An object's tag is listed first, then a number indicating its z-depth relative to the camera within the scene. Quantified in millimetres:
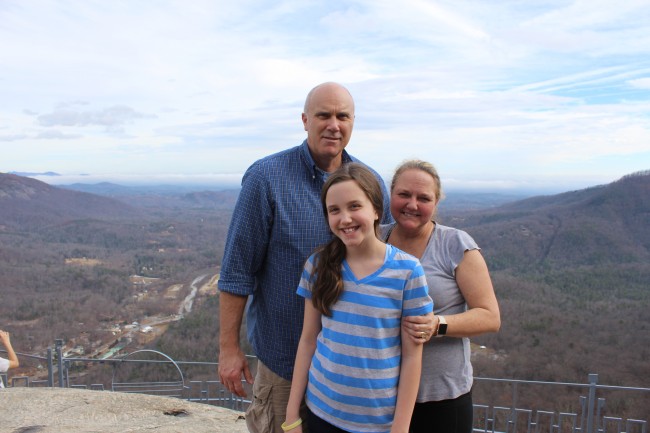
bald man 2229
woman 1915
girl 1778
